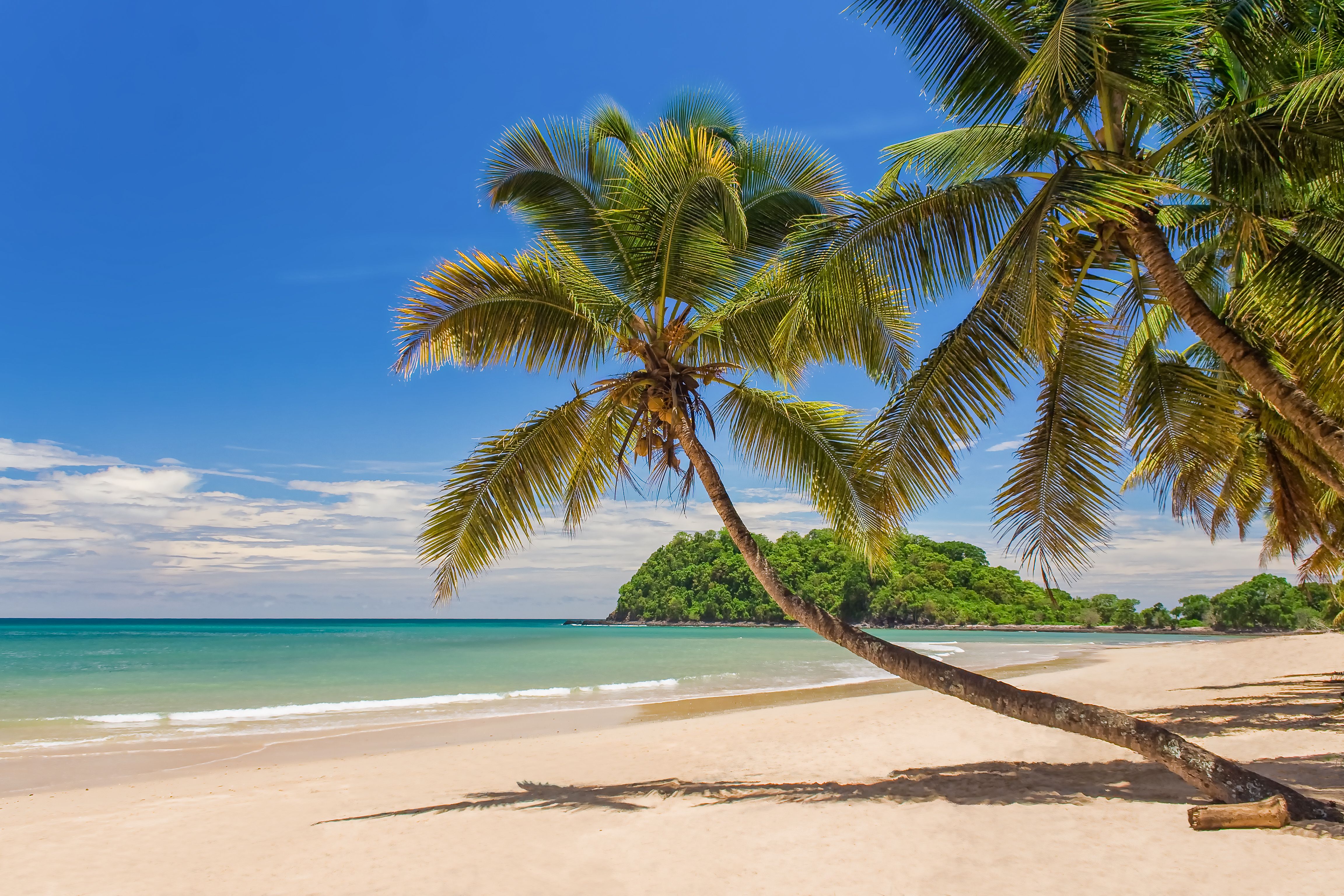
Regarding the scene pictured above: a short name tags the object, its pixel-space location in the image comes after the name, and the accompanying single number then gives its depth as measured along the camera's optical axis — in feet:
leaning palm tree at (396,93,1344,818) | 21.65
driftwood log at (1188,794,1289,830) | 15.19
